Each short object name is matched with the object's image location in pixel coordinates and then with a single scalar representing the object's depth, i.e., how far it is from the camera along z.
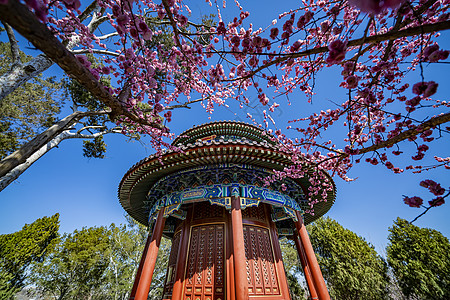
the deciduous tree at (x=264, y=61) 1.43
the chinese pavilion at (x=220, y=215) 5.39
